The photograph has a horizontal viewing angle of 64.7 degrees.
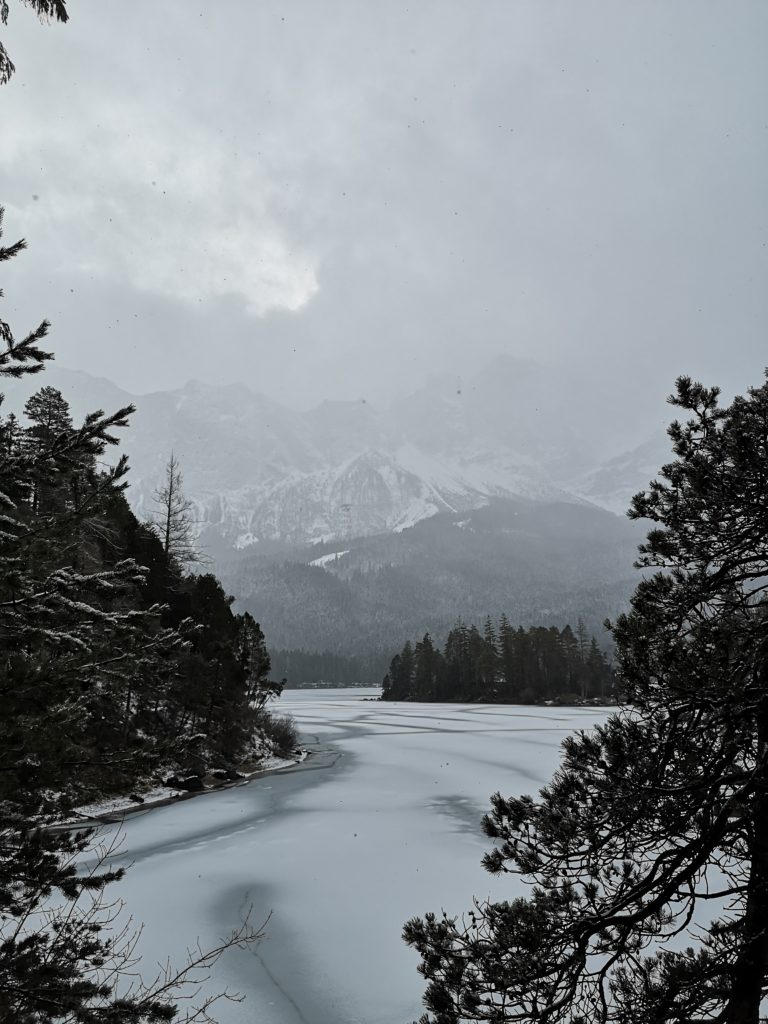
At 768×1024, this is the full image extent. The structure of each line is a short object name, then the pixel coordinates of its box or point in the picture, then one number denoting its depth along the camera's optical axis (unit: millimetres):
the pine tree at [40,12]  4594
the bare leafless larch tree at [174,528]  34312
